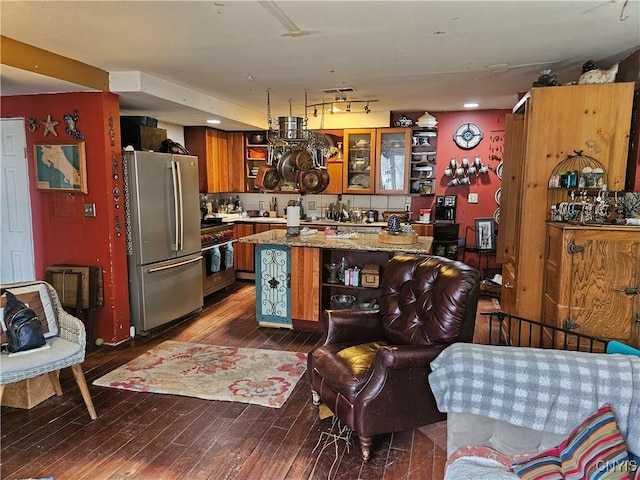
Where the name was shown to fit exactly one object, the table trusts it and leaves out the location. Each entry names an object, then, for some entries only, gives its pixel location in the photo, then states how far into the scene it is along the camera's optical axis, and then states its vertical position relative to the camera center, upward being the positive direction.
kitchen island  4.12 -0.82
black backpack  2.50 -0.80
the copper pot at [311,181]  5.71 +0.18
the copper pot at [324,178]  5.67 +0.22
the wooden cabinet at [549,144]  2.87 +0.36
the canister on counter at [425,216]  5.99 -0.30
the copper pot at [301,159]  4.50 +0.37
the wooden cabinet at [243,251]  6.23 -0.84
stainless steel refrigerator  3.93 -0.41
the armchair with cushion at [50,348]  2.41 -0.95
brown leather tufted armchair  2.23 -0.93
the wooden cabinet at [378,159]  6.04 +0.51
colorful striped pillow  1.44 -0.92
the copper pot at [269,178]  4.98 +0.19
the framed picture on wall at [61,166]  3.71 +0.24
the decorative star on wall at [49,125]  3.74 +0.60
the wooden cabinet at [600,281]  2.55 -0.53
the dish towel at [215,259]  5.31 -0.83
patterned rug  3.01 -1.40
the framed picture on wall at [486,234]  5.79 -0.53
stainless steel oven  5.25 -0.82
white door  3.90 -0.14
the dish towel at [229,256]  5.69 -0.85
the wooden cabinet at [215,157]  6.15 +0.57
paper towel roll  4.50 -0.24
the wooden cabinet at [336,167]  6.36 +0.41
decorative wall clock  5.92 +0.84
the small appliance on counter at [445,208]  6.03 -0.19
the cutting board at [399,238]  3.92 -0.41
